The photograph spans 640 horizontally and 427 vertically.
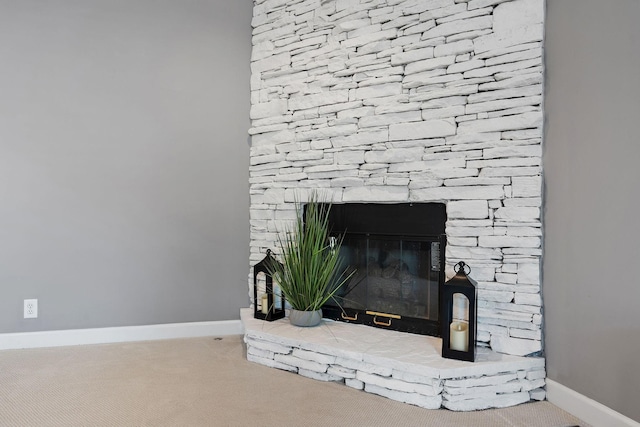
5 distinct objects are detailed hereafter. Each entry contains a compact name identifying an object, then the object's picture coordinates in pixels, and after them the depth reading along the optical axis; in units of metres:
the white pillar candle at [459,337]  2.25
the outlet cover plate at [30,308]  3.03
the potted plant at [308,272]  2.76
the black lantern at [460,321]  2.23
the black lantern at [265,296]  3.02
